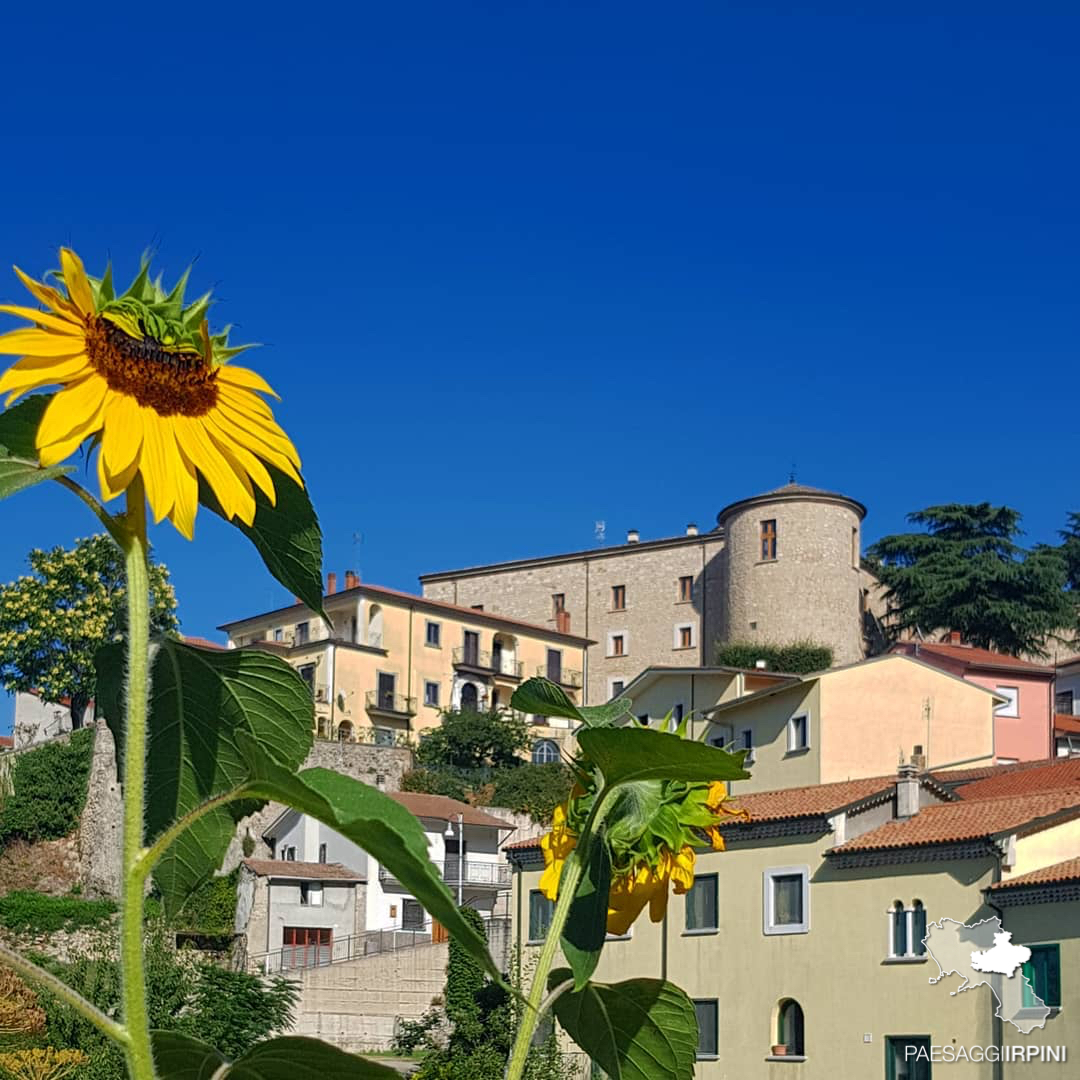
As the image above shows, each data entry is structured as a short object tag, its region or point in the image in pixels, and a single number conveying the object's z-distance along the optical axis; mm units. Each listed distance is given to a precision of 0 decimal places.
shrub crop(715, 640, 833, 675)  65312
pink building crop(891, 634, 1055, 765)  52281
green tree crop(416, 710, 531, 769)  61156
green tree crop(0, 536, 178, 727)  56250
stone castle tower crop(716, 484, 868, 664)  68000
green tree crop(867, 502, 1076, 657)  67688
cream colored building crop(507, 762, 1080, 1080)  26531
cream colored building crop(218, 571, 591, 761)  65938
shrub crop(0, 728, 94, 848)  52656
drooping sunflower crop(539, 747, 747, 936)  1550
